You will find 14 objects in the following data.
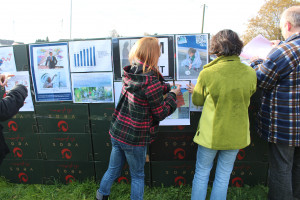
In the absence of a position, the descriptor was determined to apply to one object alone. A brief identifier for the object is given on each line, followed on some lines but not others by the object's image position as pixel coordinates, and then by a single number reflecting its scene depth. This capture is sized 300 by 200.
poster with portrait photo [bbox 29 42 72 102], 2.21
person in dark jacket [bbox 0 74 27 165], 1.39
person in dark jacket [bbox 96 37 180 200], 1.48
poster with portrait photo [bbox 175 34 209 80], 2.06
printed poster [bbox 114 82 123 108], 2.18
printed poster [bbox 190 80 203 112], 2.14
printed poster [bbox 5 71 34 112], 2.28
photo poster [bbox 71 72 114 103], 2.20
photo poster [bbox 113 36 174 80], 2.07
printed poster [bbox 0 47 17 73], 2.28
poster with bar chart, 2.14
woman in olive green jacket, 1.48
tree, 18.89
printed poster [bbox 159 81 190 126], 2.12
